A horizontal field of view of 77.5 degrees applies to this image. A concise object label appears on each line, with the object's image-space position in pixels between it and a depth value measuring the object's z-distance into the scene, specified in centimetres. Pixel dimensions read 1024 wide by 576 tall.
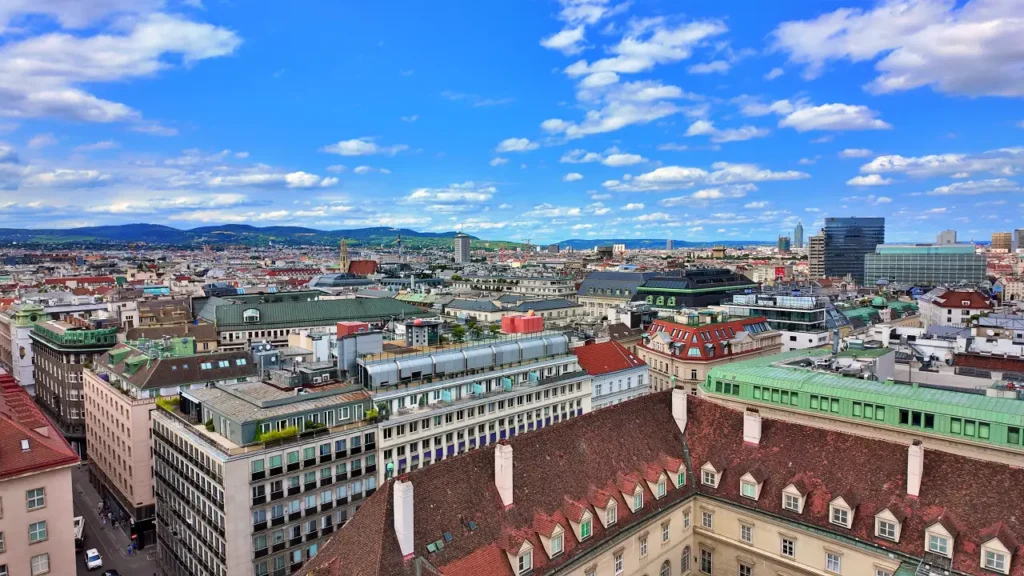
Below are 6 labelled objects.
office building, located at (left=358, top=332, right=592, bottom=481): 6362
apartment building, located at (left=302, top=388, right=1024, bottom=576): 3679
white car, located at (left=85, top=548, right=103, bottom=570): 6831
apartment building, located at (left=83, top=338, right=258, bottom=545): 7731
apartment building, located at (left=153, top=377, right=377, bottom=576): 5188
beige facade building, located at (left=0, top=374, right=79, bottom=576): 4397
